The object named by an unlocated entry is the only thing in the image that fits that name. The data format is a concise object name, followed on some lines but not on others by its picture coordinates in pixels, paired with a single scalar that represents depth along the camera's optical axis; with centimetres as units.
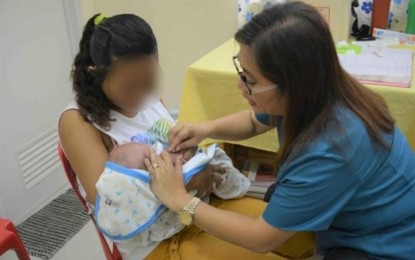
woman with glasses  90
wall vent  238
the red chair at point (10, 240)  150
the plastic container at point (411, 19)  195
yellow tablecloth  181
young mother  113
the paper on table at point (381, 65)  162
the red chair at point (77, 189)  123
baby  107
